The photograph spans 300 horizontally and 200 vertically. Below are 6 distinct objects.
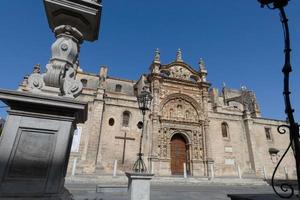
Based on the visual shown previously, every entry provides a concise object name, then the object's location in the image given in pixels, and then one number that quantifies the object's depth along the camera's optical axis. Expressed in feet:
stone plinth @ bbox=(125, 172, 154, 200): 17.89
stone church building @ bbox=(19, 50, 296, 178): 56.39
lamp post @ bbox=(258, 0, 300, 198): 5.06
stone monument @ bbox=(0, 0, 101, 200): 8.09
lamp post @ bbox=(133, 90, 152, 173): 25.60
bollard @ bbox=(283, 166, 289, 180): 71.29
